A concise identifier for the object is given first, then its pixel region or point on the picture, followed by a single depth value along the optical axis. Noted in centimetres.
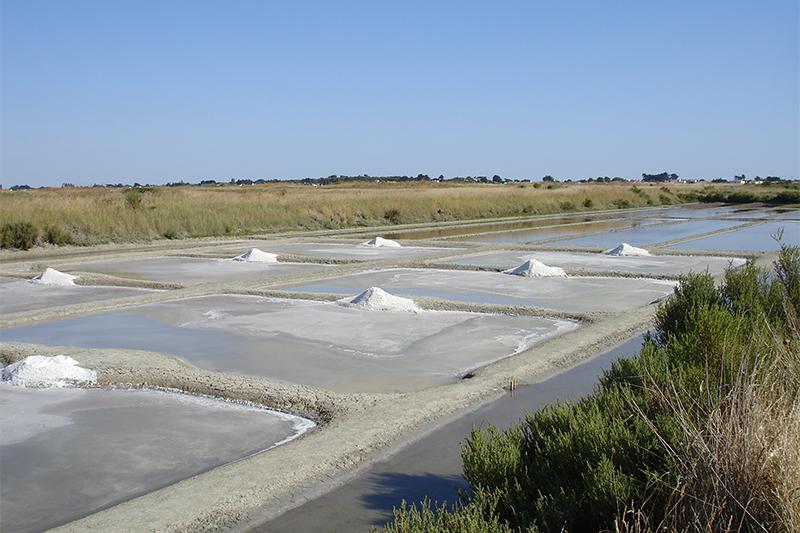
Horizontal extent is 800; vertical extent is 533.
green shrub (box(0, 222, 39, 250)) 2397
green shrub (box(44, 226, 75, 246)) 2528
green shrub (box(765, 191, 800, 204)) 6094
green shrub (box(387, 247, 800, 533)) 344
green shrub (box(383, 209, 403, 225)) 3900
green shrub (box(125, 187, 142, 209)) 3114
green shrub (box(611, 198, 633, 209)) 5906
